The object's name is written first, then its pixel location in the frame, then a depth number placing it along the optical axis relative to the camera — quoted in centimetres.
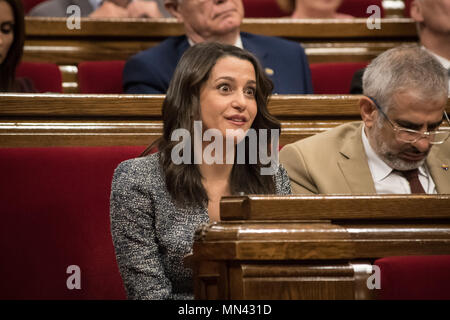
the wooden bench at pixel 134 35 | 1144
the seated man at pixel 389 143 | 1052
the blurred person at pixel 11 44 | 1091
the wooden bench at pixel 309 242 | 968
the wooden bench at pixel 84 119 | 1061
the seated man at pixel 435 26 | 1120
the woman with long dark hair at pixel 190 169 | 1025
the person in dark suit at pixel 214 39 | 1098
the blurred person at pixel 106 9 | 1170
